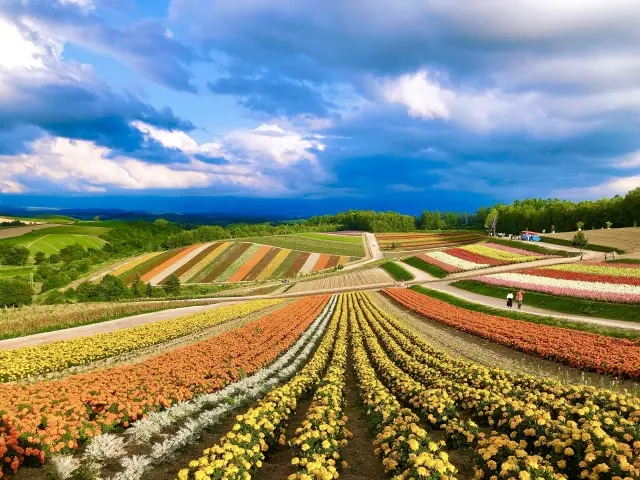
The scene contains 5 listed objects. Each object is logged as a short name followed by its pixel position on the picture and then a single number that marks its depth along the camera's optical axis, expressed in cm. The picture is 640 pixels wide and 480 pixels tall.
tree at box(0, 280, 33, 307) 6130
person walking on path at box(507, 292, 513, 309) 3419
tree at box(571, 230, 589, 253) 6575
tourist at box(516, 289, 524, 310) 3350
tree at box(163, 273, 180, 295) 6575
